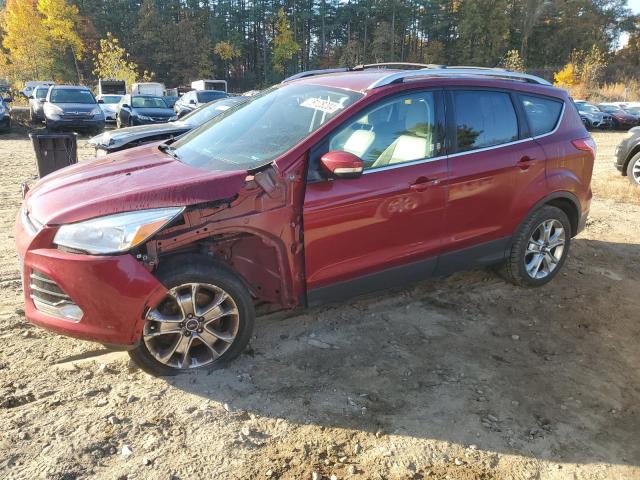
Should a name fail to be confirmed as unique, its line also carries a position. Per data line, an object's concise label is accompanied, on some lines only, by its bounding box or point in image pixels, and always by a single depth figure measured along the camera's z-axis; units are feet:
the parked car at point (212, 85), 114.83
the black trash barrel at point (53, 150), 23.52
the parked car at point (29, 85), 120.06
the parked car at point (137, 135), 26.43
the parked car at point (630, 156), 30.68
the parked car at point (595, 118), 81.35
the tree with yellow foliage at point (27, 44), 148.25
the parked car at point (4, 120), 58.90
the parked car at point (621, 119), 82.38
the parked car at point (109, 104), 76.74
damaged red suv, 9.25
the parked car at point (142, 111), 57.21
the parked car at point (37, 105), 64.90
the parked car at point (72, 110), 56.08
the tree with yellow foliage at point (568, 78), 145.18
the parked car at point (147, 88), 106.45
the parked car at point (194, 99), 65.70
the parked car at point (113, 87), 109.19
